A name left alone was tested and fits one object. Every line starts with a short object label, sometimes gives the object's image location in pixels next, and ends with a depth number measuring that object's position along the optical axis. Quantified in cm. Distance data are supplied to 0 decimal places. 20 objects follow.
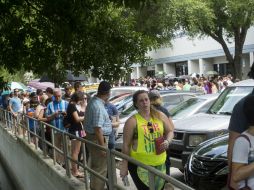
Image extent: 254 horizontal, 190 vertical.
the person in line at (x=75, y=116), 852
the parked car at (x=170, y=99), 1266
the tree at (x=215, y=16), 2402
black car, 576
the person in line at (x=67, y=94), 1141
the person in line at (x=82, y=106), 878
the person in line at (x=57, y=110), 956
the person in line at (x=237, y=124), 378
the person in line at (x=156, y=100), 758
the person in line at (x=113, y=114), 844
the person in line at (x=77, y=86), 1016
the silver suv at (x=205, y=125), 849
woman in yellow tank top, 511
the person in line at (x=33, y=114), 1051
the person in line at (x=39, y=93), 1368
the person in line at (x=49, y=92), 1091
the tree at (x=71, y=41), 742
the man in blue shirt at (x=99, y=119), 650
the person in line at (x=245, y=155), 332
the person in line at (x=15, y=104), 1738
